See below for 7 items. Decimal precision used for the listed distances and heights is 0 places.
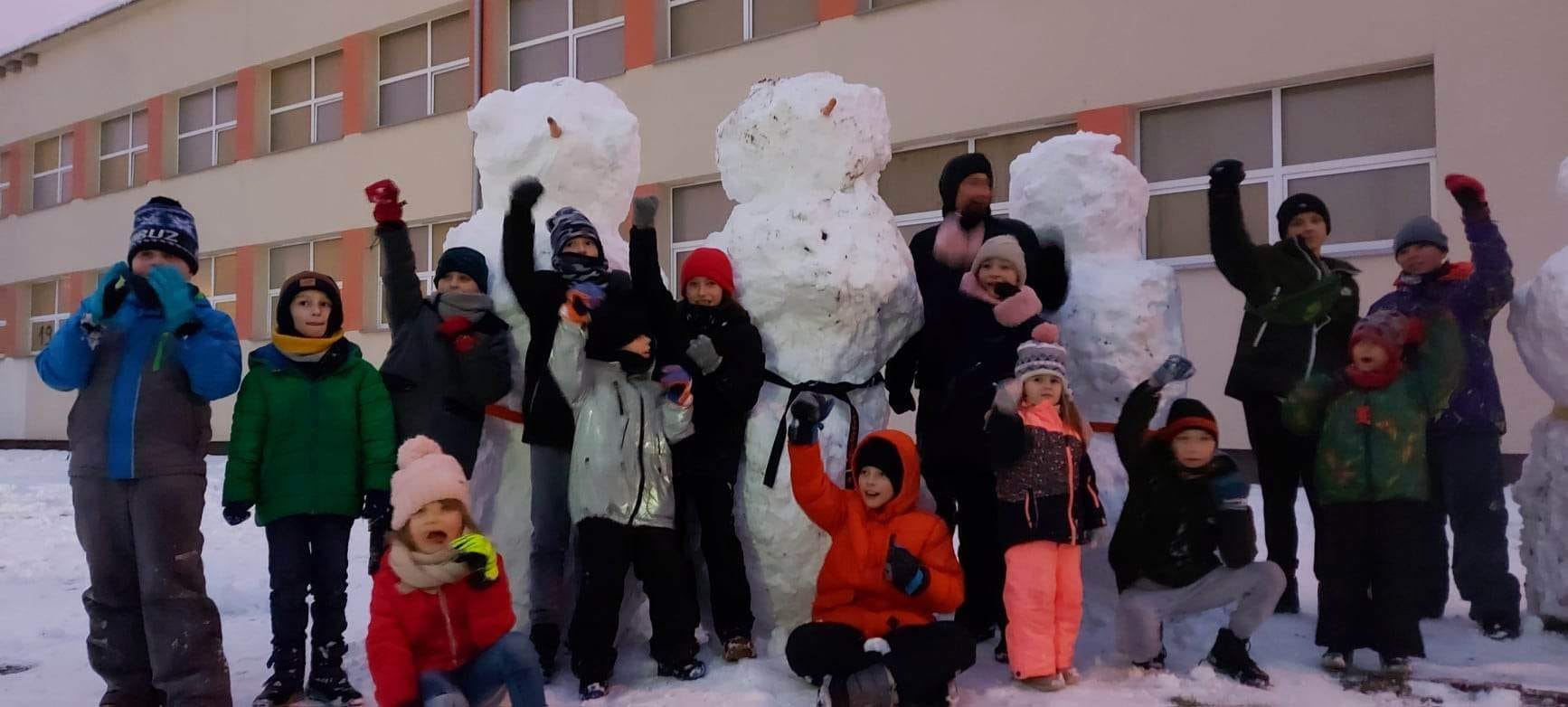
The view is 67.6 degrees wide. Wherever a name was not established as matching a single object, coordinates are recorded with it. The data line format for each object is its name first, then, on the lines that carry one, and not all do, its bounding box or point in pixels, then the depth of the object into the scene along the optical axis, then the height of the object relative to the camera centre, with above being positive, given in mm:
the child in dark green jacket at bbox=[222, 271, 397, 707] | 3545 -257
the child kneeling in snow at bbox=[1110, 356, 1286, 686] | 3701 -555
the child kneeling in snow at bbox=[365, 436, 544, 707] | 3070 -634
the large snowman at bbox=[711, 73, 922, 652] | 3871 +325
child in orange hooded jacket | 3406 -645
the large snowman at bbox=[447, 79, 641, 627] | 4008 +760
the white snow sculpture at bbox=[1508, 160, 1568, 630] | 4043 -299
